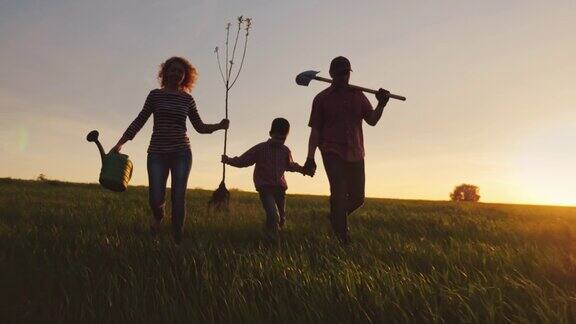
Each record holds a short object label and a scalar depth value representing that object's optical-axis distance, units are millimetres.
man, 6016
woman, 5953
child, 7242
